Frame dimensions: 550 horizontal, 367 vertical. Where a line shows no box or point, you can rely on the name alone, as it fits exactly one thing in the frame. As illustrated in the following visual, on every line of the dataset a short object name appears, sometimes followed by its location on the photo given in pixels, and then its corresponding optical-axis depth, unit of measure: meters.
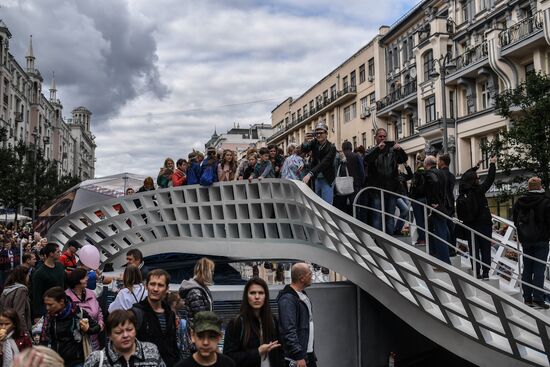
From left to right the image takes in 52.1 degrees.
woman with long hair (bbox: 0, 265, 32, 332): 6.82
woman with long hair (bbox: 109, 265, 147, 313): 6.00
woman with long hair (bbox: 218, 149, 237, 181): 14.44
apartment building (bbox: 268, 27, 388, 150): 45.41
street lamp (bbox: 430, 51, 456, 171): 22.95
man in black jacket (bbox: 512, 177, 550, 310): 7.87
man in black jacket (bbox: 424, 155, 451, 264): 8.85
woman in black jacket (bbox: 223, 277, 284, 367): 4.70
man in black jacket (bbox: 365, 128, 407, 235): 9.52
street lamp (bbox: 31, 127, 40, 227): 37.95
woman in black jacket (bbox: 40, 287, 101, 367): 5.37
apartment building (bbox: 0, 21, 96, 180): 54.34
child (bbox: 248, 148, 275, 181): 13.16
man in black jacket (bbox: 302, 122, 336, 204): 10.23
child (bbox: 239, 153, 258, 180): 13.44
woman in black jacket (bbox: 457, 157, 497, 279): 8.83
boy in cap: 3.91
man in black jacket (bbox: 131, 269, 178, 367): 4.84
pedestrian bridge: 7.42
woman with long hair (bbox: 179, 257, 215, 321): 5.50
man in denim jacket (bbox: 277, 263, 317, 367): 5.08
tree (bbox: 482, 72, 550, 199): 17.23
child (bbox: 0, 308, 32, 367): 5.22
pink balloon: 9.35
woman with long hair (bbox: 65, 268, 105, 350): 5.85
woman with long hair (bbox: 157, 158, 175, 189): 16.98
